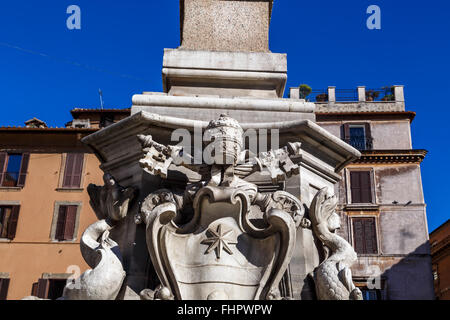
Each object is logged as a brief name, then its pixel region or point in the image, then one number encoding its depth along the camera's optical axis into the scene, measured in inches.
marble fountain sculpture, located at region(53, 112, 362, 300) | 177.9
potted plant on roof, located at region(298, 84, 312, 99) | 1266.0
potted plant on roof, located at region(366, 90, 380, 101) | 1238.3
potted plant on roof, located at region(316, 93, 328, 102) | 1235.2
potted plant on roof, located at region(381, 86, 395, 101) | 1213.1
